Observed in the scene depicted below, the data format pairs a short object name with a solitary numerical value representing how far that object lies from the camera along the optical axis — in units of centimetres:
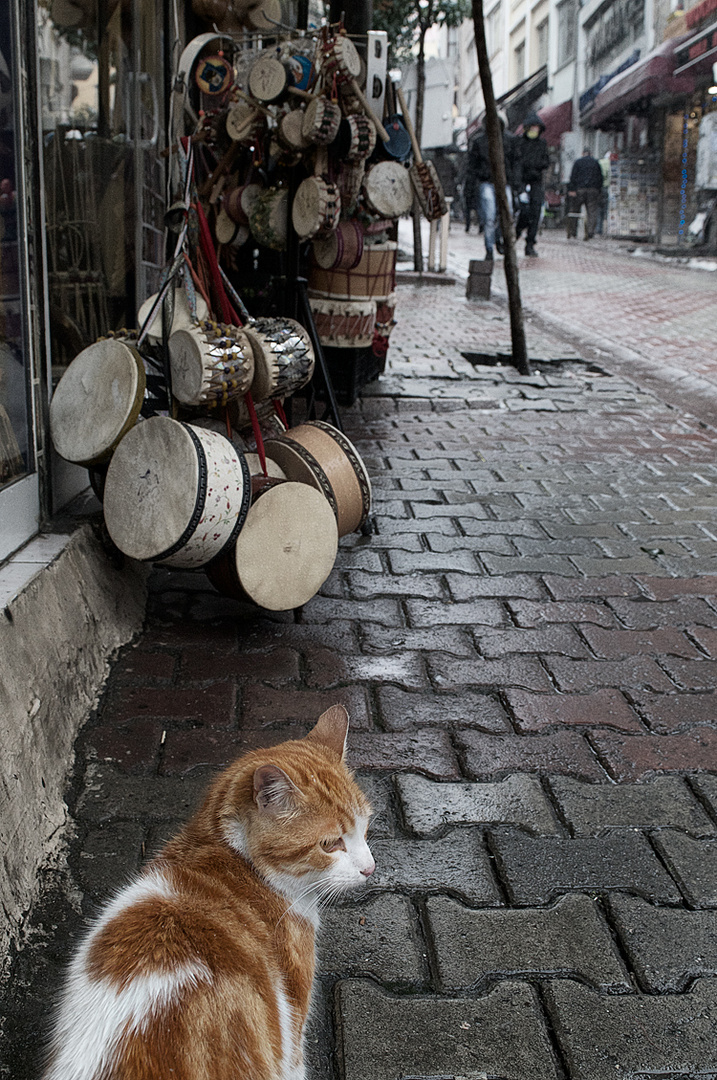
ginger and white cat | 135
